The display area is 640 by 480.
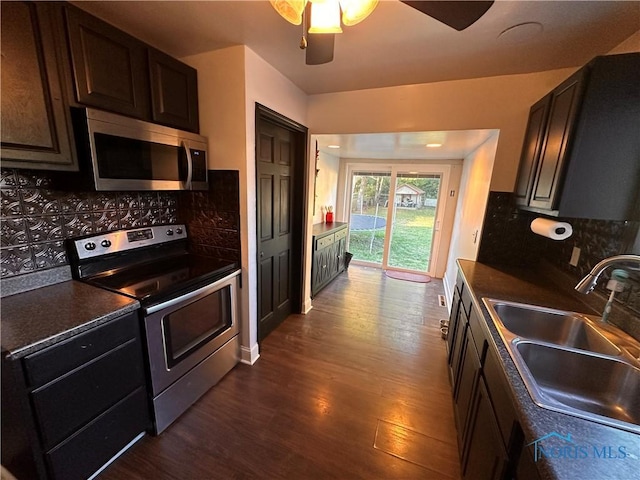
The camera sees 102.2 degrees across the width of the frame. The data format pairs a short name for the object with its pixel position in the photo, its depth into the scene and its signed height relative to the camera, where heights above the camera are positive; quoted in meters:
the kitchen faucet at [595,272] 1.02 -0.29
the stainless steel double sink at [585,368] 0.96 -0.67
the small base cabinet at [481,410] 0.81 -0.87
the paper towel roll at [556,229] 1.56 -0.19
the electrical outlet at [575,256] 1.71 -0.38
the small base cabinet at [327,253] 3.42 -0.96
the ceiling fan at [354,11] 0.89 +0.63
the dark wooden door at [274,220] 2.23 -0.33
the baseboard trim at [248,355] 2.22 -1.46
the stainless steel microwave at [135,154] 1.32 +0.14
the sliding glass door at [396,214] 4.55 -0.45
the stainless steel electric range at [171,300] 1.49 -0.74
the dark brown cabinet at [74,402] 1.04 -1.02
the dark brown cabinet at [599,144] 1.24 +0.28
